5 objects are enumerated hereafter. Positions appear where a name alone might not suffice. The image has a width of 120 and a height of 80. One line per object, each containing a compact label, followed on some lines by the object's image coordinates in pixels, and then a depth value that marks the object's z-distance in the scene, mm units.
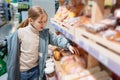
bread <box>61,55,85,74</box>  1608
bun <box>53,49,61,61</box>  2178
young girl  2152
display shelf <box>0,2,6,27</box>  13745
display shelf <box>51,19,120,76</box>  802
